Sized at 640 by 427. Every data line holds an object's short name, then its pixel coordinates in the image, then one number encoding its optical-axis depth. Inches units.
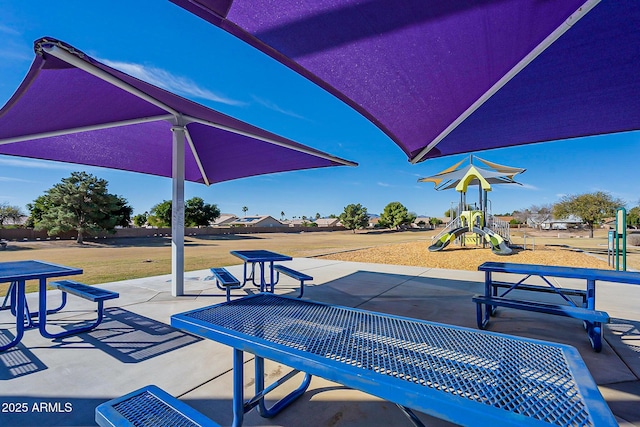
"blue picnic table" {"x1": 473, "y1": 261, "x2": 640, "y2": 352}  127.3
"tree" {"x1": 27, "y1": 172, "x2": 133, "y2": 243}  1242.6
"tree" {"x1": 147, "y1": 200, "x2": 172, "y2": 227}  1989.4
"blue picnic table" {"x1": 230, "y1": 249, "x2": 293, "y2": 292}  204.7
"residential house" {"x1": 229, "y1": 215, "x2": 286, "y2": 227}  4300.2
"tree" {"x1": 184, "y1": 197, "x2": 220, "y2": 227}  2090.3
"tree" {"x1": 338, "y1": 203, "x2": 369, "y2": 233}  2674.7
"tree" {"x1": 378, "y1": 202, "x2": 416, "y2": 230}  2561.5
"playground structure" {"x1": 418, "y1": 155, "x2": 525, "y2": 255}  590.2
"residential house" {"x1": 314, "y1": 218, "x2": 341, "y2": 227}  3902.3
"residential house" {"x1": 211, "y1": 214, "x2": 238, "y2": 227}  4587.6
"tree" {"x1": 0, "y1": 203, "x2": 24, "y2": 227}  2063.2
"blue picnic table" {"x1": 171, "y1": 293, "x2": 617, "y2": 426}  43.5
